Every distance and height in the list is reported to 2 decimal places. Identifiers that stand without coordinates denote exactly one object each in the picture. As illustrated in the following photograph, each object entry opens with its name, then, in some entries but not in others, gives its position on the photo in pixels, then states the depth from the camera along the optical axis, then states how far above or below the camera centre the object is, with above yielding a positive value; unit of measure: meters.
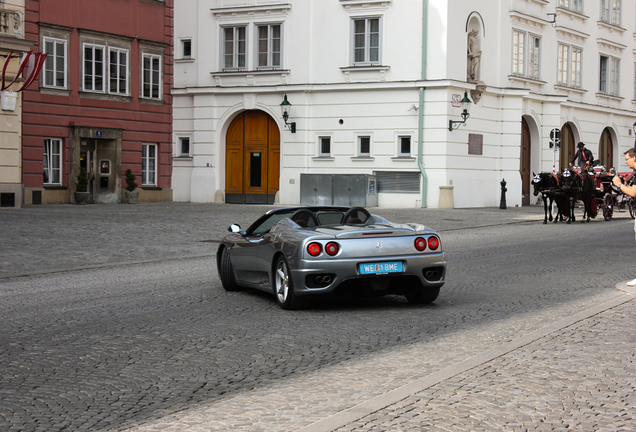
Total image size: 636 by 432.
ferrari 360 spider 9.16 -0.88
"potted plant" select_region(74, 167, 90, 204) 33.19 -0.65
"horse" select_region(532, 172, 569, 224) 26.38 -0.23
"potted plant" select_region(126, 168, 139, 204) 35.12 -0.66
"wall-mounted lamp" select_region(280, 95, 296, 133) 35.91 +2.59
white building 33.88 +3.31
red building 32.59 +2.82
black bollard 33.97 -0.67
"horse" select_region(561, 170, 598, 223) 26.55 -0.31
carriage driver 30.36 +0.81
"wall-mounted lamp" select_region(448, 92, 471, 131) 33.59 +2.20
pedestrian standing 11.32 -0.03
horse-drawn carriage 26.45 -0.37
